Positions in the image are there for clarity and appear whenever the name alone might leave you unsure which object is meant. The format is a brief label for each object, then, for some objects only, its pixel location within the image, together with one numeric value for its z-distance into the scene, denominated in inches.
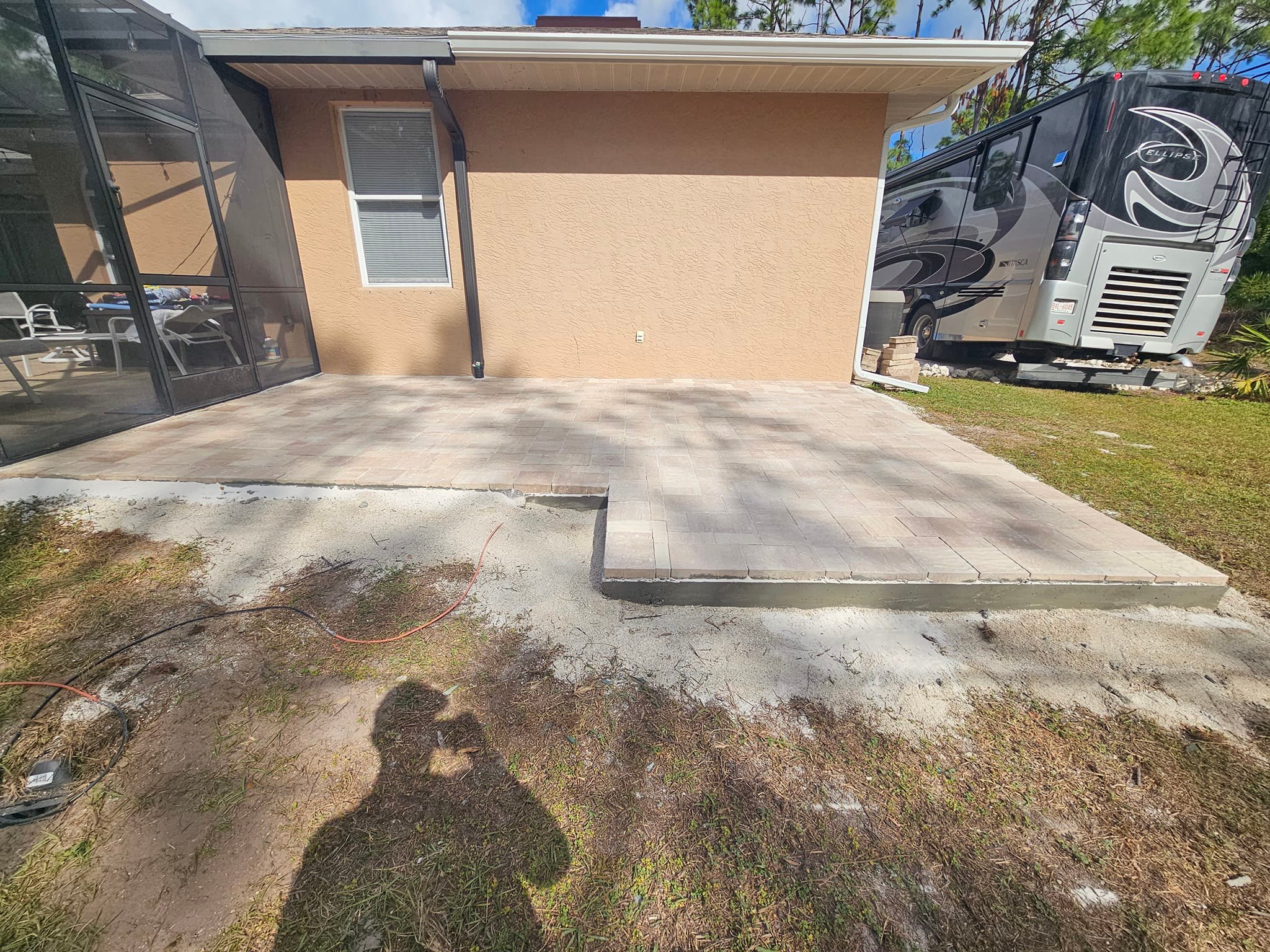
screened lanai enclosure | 132.0
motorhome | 225.1
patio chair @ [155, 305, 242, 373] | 165.6
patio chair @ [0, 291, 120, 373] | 130.1
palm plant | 248.8
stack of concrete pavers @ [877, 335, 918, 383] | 248.8
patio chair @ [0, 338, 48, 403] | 132.9
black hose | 51.1
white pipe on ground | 211.3
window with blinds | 209.3
